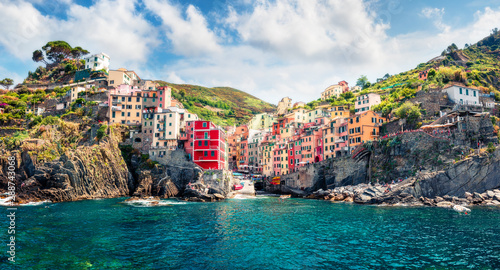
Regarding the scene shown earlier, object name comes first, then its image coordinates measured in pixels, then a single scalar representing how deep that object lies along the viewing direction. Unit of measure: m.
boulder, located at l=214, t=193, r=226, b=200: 62.75
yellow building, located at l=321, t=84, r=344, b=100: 139.00
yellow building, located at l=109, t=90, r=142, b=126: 82.31
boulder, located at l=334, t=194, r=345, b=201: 58.13
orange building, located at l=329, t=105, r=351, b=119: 96.62
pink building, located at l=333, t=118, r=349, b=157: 69.86
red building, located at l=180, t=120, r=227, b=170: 73.50
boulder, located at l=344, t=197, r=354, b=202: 56.42
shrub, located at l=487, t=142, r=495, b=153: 46.65
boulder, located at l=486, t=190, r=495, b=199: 44.42
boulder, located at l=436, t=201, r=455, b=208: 42.92
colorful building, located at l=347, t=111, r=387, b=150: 66.38
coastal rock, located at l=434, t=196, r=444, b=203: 45.29
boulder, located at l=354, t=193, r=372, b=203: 51.41
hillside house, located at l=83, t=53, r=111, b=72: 107.75
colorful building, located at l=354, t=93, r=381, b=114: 90.44
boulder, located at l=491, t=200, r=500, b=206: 42.72
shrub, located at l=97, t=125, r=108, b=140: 73.50
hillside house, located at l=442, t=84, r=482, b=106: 67.50
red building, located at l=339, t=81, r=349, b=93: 141.00
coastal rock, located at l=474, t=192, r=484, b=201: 44.10
